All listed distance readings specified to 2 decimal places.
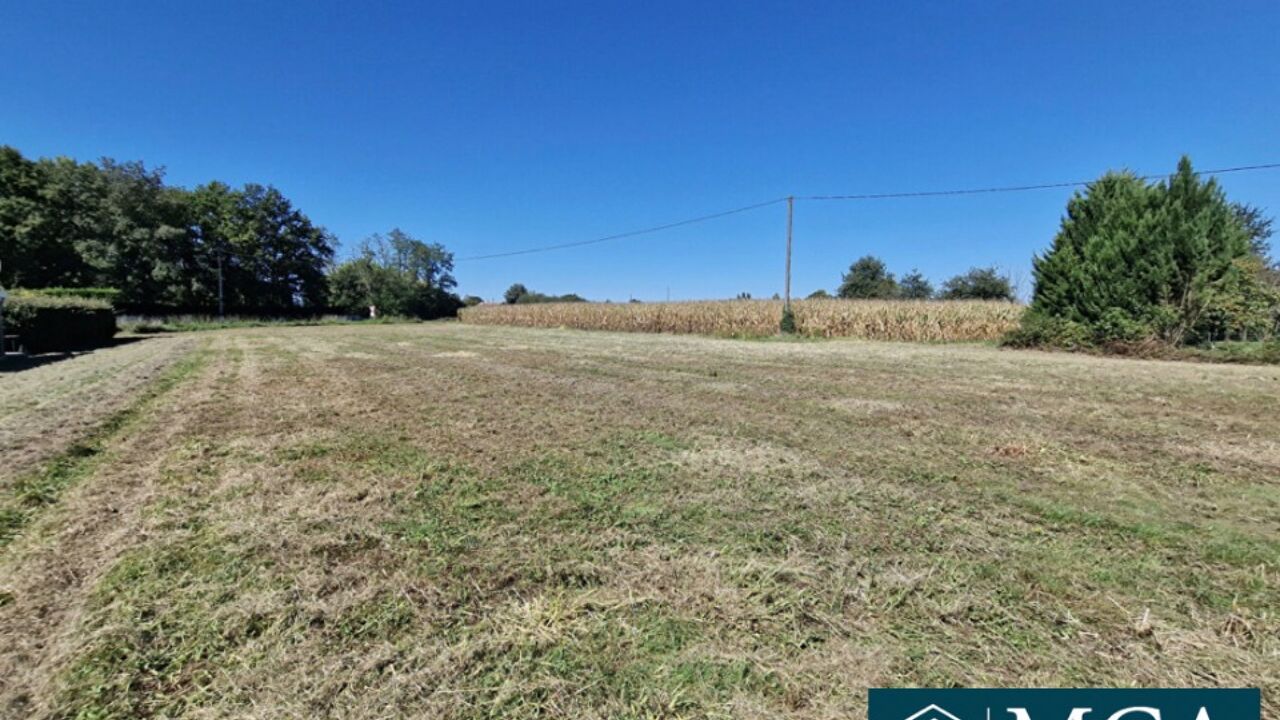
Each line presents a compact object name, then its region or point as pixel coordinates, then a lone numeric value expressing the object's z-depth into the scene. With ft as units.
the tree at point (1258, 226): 76.23
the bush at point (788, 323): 64.54
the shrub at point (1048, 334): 41.65
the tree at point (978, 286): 139.74
